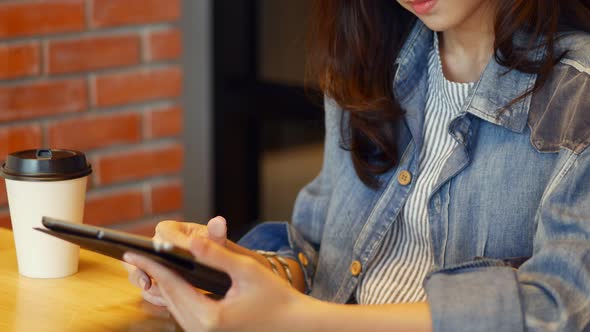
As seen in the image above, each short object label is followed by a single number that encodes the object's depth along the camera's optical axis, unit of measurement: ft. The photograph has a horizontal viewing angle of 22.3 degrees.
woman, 4.60
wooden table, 4.82
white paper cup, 5.16
